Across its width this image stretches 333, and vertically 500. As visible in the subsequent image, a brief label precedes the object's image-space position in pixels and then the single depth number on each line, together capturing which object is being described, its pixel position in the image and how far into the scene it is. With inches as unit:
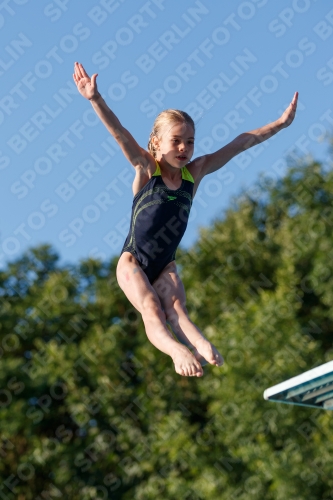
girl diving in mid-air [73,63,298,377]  419.2
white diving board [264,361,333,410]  703.7
